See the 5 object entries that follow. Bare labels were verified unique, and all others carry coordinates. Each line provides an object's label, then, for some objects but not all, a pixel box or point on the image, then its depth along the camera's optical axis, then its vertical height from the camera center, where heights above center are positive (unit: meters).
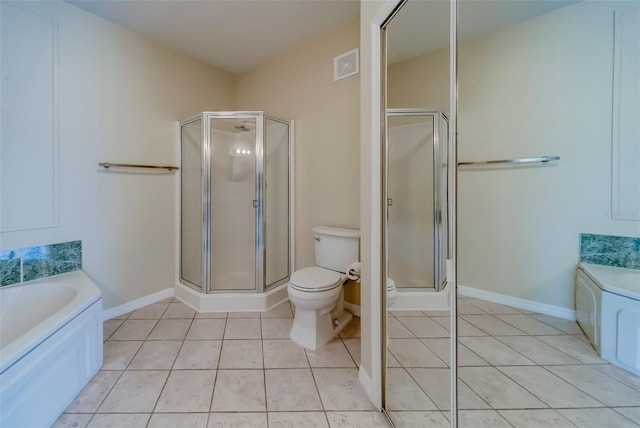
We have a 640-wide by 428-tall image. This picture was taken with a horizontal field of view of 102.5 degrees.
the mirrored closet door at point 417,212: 0.90 -0.01
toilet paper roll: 1.81 -0.44
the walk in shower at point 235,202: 2.49 +0.08
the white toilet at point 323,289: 1.79 -0.56
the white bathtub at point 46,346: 1.01 -0.66
